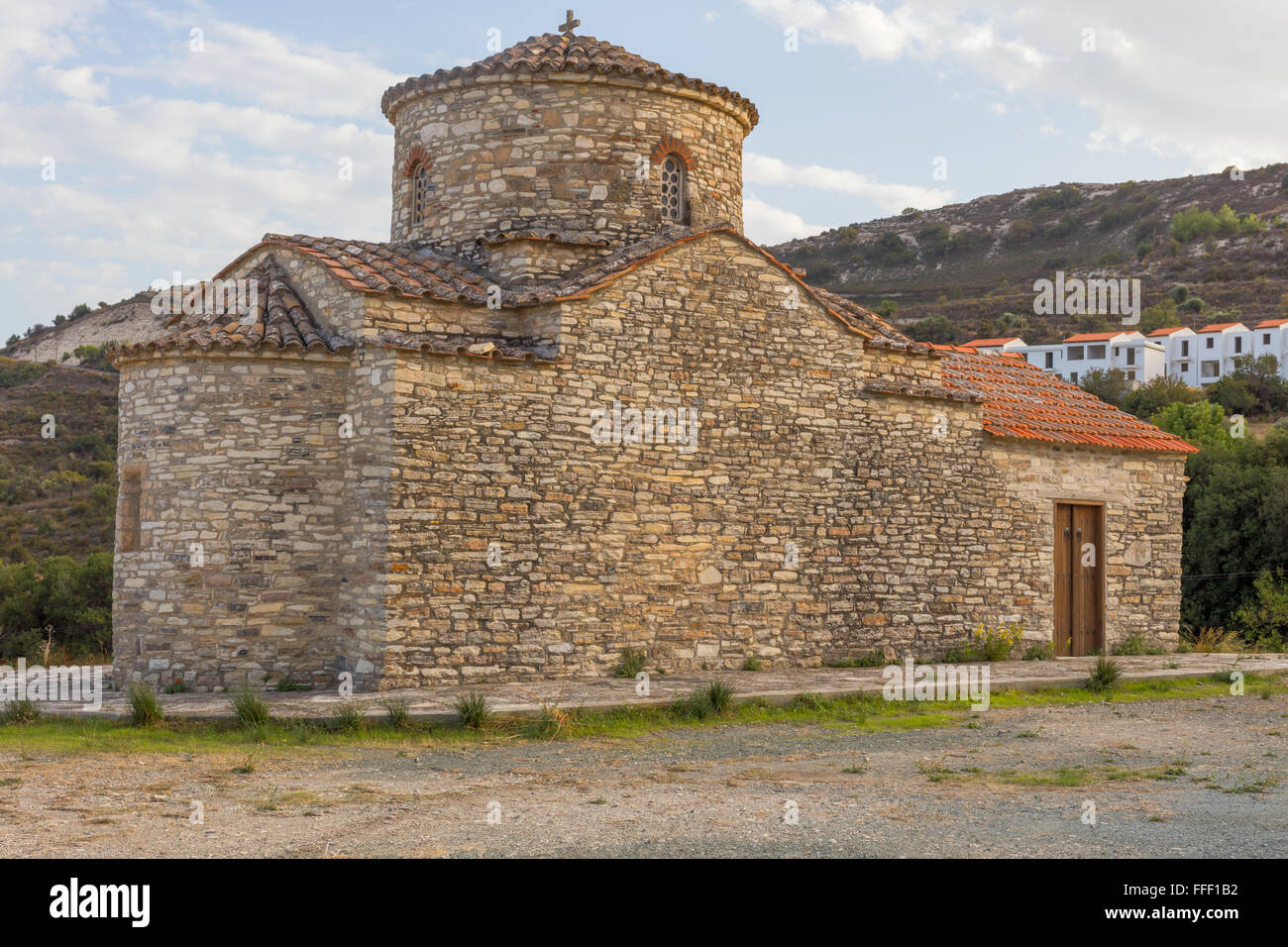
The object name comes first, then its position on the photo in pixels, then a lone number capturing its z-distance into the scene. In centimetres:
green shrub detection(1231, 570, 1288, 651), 1955
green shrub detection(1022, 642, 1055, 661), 1480
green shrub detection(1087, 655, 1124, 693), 1266
